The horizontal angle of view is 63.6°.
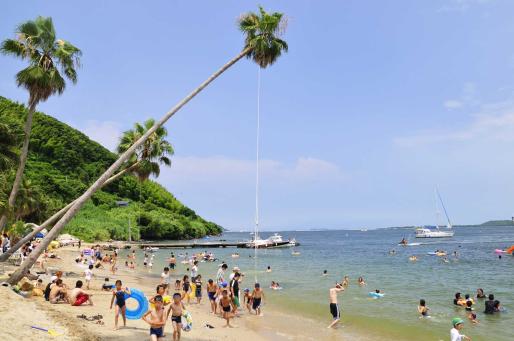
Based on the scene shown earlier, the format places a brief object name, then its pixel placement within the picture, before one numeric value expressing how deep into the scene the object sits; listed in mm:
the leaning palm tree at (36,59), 19047
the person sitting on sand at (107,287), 22238
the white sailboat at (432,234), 121750
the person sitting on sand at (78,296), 16594
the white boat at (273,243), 80575
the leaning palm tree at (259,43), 18259
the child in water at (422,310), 19750
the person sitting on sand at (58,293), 16281
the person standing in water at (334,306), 17078
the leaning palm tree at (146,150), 27953
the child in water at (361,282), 31552
